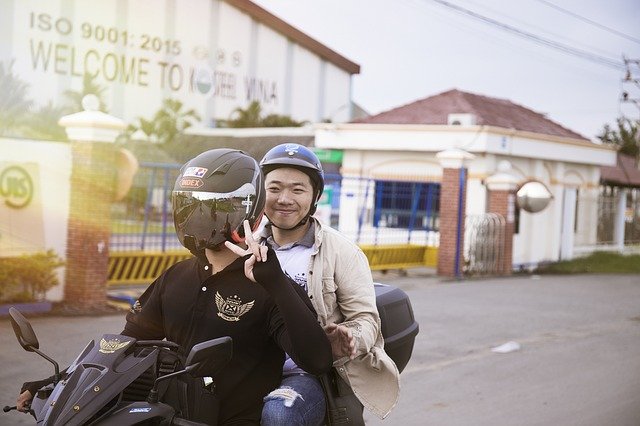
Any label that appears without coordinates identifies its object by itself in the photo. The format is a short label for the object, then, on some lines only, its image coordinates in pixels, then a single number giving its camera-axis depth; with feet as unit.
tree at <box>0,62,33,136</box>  100.73
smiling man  12.05
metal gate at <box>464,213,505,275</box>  65.77
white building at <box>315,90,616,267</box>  77.46
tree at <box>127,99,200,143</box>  135.95
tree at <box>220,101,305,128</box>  148.25
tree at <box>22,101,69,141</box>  100.68
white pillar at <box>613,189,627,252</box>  97.30
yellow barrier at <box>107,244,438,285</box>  42.19
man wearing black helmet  9.59
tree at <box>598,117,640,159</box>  108.58
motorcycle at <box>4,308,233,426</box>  8.32
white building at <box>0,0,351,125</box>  112.72
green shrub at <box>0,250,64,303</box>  34.68
